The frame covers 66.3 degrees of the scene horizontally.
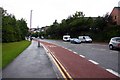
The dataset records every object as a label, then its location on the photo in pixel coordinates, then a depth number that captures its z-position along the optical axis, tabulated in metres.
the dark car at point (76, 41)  20.46
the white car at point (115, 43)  10.24
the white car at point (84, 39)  21.50
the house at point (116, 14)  25.21
